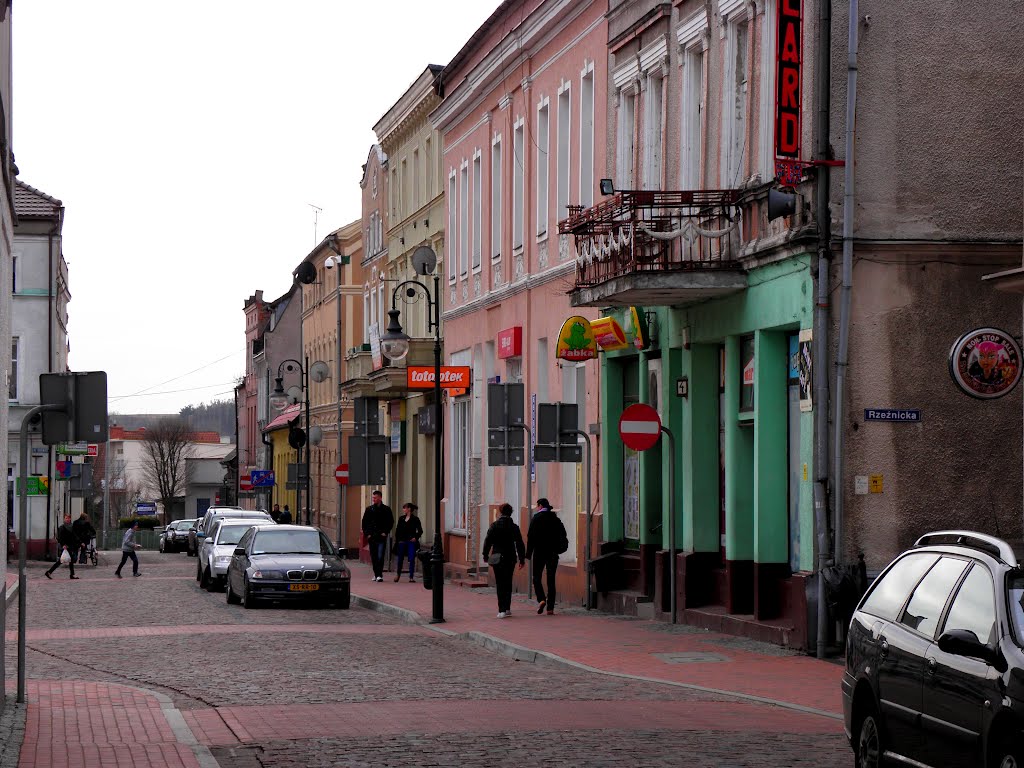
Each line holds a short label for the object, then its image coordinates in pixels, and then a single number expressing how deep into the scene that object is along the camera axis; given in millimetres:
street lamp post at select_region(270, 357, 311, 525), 59781
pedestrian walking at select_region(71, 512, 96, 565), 49531
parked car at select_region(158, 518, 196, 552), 80812
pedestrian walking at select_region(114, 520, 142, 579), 45950
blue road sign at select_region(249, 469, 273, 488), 68438
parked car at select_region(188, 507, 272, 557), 45794
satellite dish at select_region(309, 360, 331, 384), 59594
